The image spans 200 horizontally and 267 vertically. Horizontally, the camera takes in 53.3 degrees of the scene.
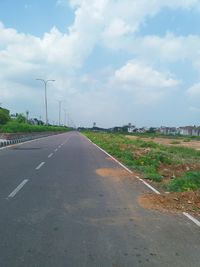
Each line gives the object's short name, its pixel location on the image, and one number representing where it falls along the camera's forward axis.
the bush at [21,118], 54.41
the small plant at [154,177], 7.73
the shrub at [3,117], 39.41
